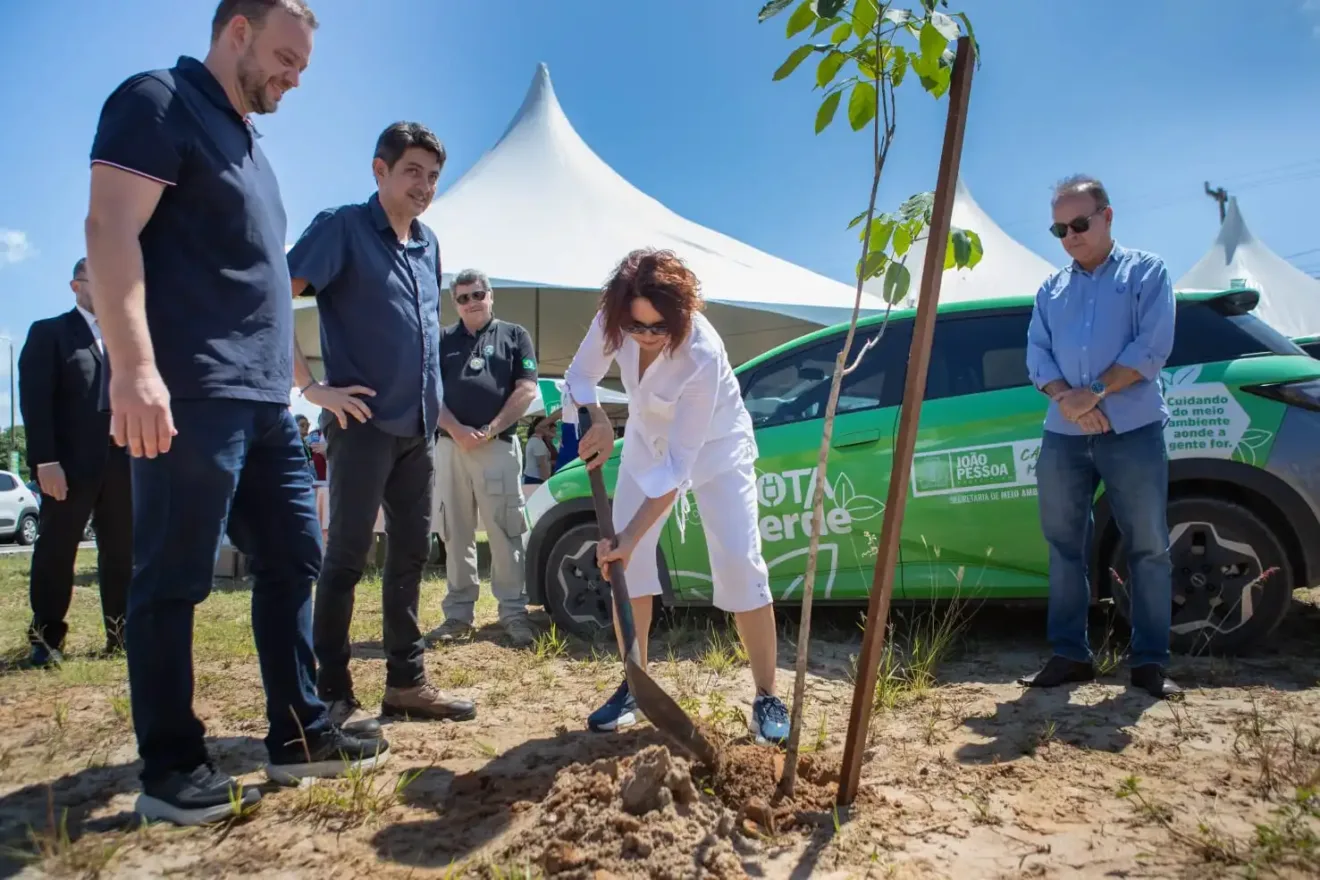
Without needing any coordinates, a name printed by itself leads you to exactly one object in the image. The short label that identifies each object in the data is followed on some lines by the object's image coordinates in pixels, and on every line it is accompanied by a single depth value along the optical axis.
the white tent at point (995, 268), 16.66
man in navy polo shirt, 1.84
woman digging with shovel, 2.47
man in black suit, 3.80
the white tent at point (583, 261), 11.09
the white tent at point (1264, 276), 18.61
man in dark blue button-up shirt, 2.68
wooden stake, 1.80
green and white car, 3.26
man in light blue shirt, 2.97
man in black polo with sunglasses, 4.24
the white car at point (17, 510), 15.72
